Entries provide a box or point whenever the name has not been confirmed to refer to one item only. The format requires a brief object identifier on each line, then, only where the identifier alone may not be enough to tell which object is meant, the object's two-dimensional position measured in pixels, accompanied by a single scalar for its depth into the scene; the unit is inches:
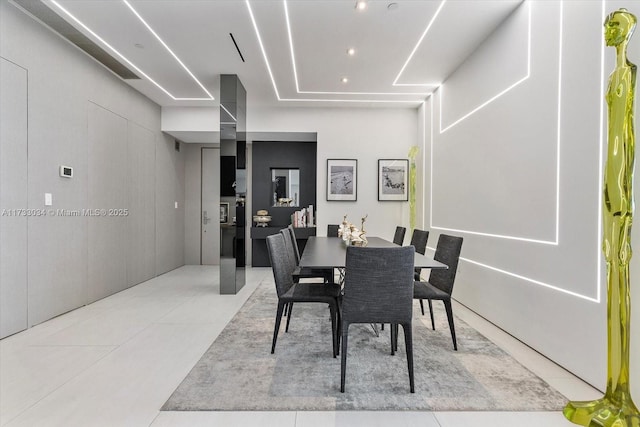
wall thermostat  145.9
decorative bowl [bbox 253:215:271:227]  260.4
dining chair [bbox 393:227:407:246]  174.1
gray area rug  78.0
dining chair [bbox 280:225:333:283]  138.7
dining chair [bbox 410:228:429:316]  143.6
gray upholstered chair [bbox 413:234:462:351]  107.0
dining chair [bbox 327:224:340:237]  207.9
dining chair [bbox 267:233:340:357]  103.0
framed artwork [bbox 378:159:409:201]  242.4
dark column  184.1
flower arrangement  129.7
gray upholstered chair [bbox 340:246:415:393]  81.1
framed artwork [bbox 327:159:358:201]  241.6
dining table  92.4
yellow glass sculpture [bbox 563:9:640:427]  59.5
